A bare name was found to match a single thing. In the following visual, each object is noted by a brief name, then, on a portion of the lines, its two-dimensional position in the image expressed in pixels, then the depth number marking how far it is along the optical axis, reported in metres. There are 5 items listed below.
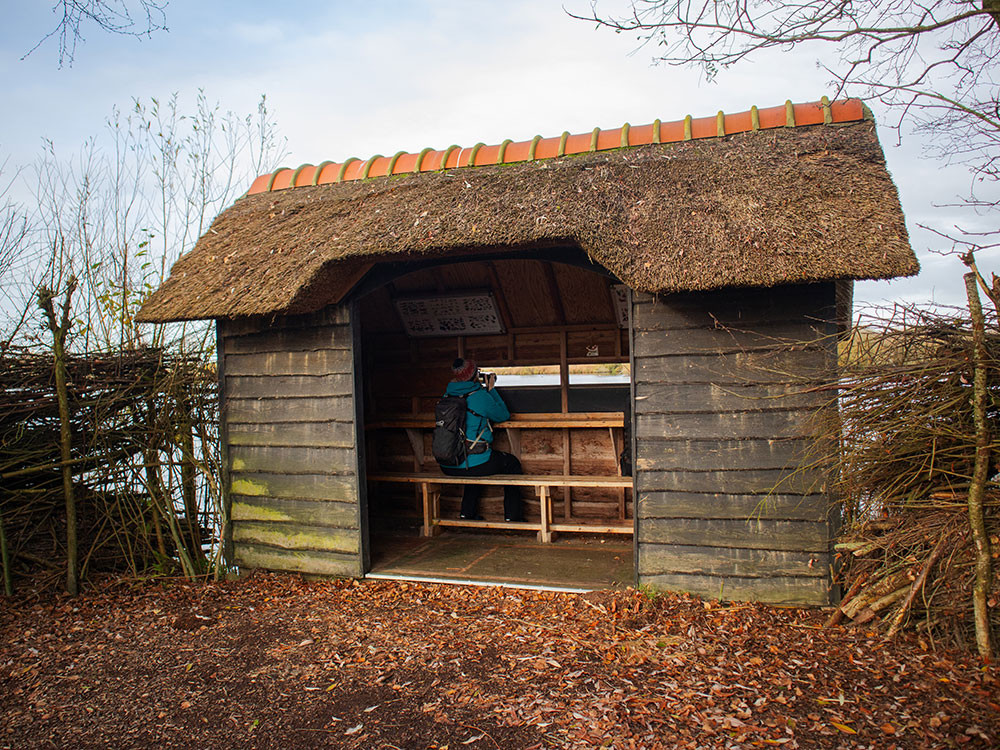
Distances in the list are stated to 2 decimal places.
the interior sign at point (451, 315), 8.21
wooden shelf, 7.28
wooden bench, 6.73
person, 7.23
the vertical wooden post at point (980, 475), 3.81
